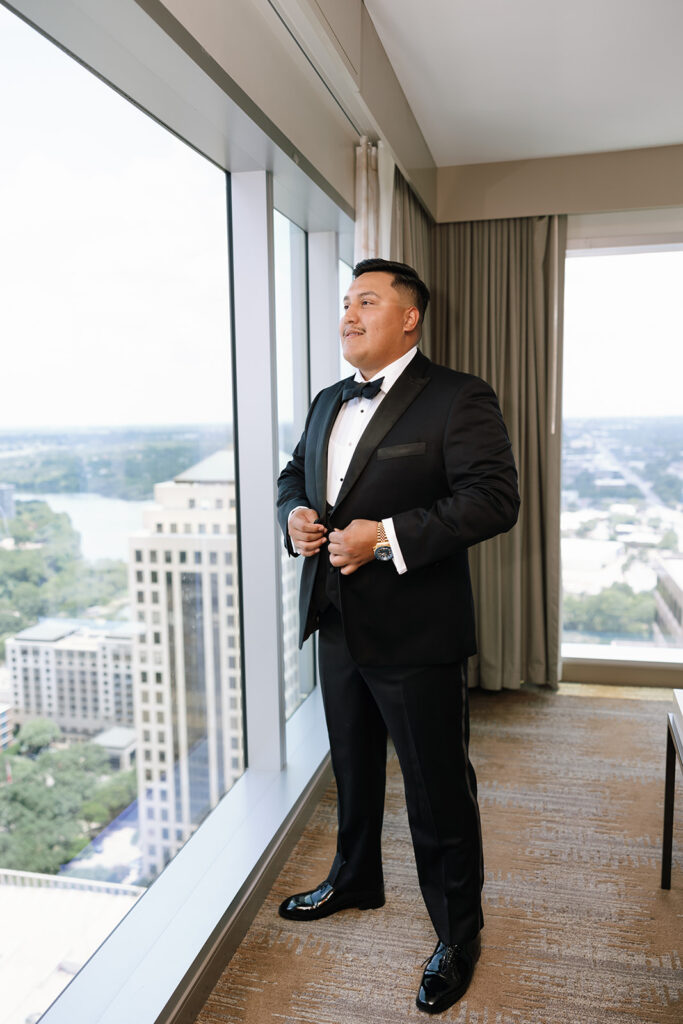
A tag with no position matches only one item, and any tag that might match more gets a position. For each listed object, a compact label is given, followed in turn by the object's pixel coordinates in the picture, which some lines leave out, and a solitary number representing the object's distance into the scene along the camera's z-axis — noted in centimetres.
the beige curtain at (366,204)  269
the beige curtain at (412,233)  292
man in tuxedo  167
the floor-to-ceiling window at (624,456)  390
